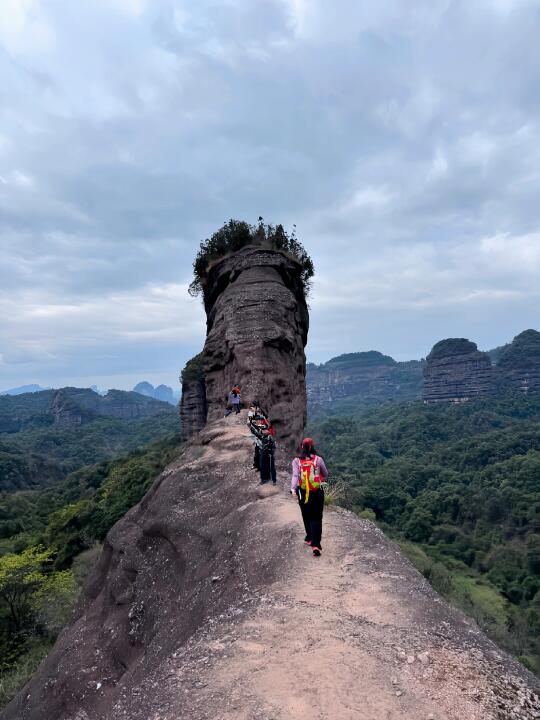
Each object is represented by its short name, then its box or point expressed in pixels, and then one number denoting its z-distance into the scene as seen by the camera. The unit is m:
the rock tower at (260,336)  18.11
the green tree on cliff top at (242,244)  23.78
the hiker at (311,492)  6.29
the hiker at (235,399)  15.87
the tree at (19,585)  24.44
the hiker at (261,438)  9.50
